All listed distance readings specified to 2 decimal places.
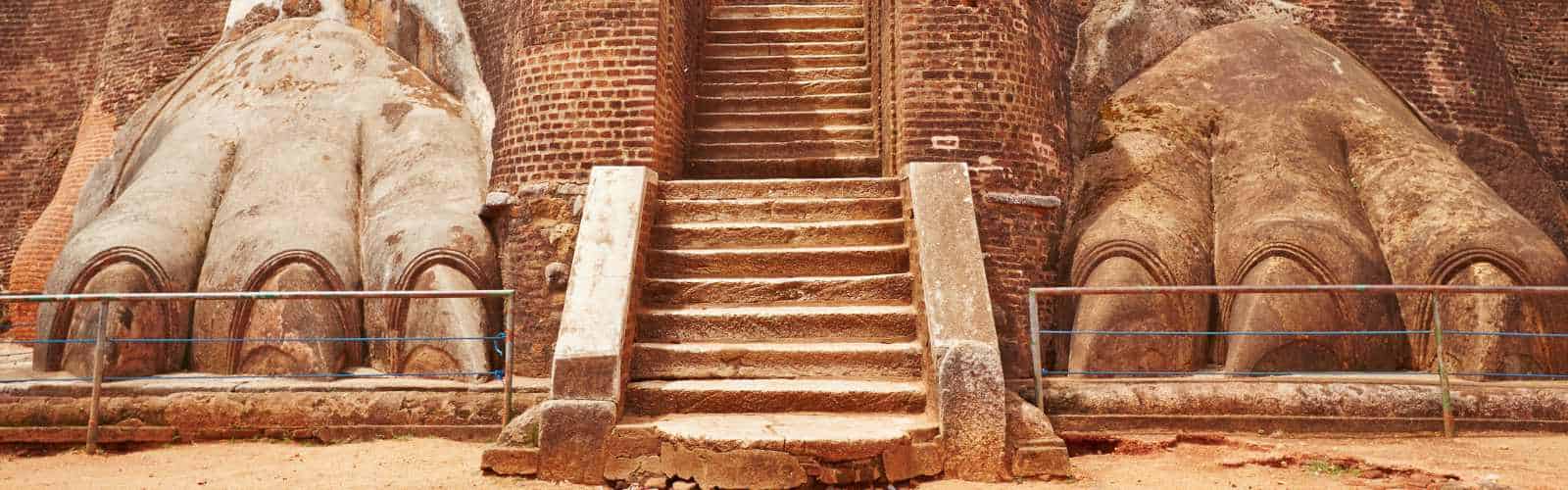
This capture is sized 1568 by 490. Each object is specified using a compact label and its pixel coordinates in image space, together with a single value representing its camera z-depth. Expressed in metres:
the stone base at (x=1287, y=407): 6.75
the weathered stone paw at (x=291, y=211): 8.23
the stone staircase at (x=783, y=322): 5.14
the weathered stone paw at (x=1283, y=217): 8.45
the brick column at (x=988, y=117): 8.30
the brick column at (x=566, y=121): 8.10
